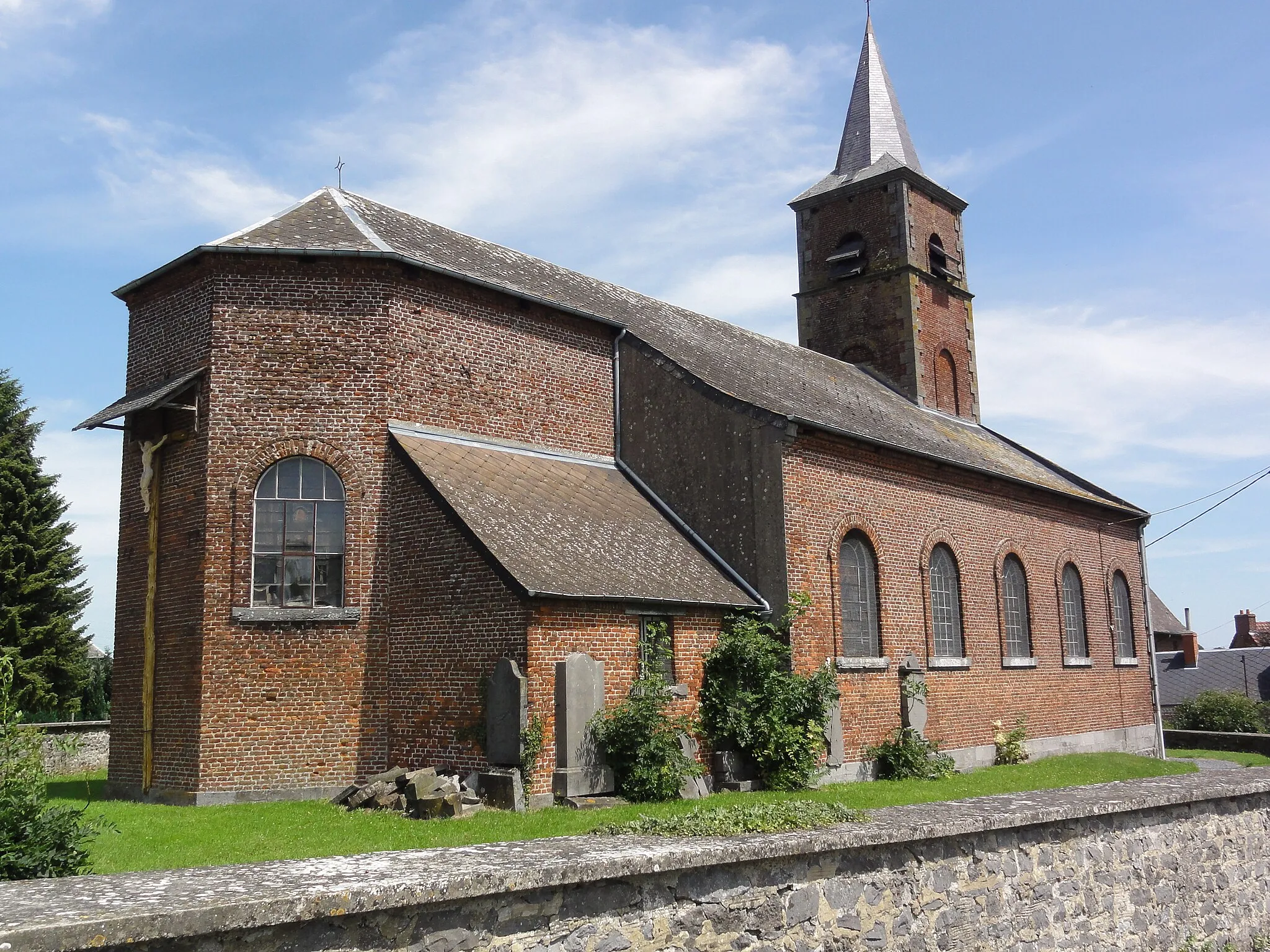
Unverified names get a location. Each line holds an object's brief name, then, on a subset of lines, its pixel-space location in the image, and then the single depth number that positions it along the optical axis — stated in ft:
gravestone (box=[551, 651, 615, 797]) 41.50
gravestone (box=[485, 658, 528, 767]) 40.91
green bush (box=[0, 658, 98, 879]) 21.33
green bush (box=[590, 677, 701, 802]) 42.63
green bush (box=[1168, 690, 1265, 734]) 99.76
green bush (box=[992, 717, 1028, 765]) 67.46
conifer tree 96.48
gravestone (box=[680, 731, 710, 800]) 44.86
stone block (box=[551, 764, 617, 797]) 41.19
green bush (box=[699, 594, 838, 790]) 48.70
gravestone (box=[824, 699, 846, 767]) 52.95
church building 45.37
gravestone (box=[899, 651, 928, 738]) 59.77
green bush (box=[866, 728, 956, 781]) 57.11
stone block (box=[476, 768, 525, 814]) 39.91
